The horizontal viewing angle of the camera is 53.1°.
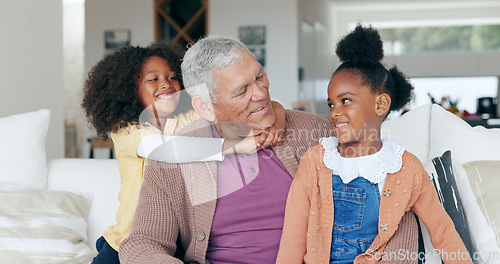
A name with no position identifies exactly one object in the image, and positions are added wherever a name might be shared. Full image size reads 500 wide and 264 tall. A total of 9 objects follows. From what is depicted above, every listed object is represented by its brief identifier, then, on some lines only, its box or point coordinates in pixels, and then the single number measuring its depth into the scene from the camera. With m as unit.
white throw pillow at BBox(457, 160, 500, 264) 1.52
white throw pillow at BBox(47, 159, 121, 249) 2.18
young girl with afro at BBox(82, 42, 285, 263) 1.74
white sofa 1.56
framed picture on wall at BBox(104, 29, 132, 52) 6.17
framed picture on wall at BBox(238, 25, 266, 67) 6.02
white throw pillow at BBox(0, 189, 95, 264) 1.88
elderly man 1.49
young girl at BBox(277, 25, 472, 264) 1.33
